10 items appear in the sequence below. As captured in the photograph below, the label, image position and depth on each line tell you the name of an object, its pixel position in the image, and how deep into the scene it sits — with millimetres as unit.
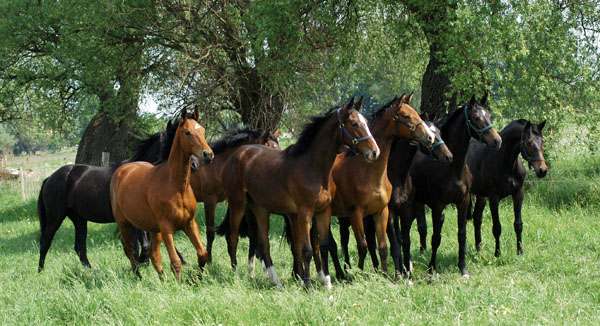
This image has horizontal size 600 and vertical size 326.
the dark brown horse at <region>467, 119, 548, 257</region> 15078
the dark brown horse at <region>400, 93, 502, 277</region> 12884
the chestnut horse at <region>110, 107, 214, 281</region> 11562
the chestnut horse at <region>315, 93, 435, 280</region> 11883
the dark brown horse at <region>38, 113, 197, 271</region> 16562
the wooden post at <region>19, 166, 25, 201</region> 37287
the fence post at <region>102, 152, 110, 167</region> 28758
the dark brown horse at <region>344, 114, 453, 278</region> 12634
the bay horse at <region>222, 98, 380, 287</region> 11406
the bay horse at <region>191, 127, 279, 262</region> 17828
